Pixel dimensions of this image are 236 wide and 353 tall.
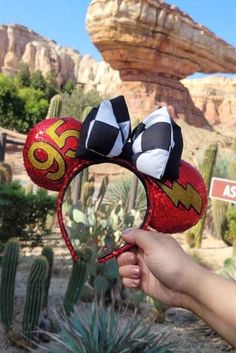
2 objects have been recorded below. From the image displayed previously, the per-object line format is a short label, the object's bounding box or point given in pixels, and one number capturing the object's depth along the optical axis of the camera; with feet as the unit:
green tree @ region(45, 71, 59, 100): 95.55
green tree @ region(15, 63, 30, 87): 97.19
